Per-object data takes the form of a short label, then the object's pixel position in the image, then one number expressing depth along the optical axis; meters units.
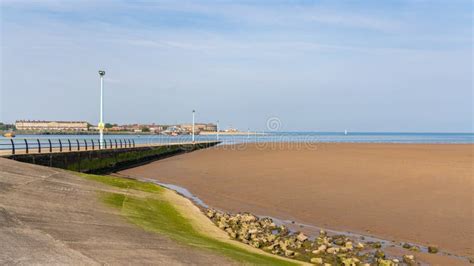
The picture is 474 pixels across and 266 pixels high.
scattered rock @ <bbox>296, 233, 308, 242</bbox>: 12.29
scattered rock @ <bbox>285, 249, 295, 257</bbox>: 10.66
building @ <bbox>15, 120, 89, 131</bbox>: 192.50
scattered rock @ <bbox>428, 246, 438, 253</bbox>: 11.64
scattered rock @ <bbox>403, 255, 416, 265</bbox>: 10.71
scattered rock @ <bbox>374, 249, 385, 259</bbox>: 10.85
